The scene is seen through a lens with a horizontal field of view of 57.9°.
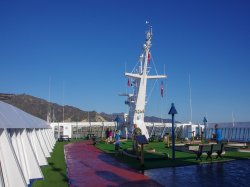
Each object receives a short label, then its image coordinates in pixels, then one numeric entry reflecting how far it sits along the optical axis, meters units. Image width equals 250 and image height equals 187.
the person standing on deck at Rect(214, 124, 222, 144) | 12.16
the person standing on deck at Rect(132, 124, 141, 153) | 11.21
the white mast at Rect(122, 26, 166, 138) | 20.42
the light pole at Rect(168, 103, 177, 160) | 10.72
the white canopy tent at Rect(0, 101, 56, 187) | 4.91
